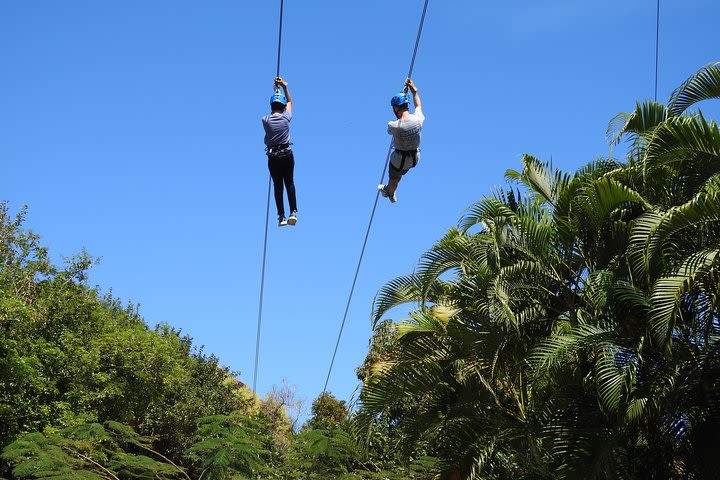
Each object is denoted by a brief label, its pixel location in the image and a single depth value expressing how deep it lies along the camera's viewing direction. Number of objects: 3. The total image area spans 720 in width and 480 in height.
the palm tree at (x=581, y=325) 9.70
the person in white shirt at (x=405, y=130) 10.77
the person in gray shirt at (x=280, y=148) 10.93
